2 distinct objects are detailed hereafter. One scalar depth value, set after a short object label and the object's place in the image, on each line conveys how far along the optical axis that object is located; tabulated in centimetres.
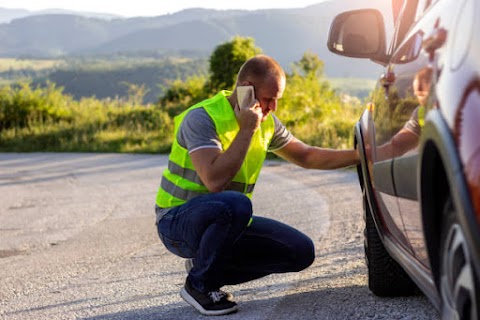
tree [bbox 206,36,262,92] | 3313
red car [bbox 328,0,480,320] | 314
